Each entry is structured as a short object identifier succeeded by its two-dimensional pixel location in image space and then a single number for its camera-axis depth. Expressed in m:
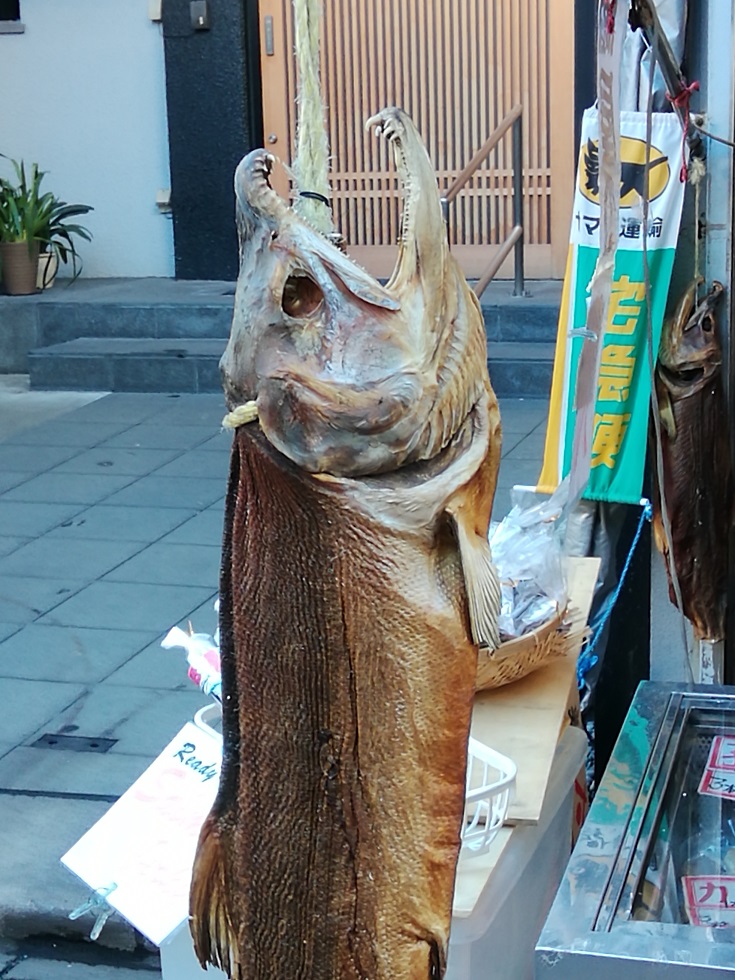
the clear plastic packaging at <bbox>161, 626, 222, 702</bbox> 2.51
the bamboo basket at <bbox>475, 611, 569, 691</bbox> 2.42
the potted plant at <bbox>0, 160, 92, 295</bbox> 10.19
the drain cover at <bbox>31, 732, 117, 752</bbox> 4.29
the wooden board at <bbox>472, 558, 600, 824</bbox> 2.34
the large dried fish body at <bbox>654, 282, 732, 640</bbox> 3.09
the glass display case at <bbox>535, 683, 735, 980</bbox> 1.79
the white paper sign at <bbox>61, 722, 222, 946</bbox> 2.31
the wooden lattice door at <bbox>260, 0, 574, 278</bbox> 9.48
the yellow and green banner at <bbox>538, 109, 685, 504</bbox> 3.05
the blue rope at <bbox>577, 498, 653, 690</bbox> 3.28
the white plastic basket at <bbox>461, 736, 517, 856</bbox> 2.18
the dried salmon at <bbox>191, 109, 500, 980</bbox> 1.45
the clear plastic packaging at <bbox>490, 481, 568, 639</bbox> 2.53
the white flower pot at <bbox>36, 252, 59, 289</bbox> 10.69
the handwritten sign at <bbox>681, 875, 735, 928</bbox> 2.03
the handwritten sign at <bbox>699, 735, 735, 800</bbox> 2.37
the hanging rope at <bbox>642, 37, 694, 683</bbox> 2.61
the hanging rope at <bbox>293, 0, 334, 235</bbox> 1.43
